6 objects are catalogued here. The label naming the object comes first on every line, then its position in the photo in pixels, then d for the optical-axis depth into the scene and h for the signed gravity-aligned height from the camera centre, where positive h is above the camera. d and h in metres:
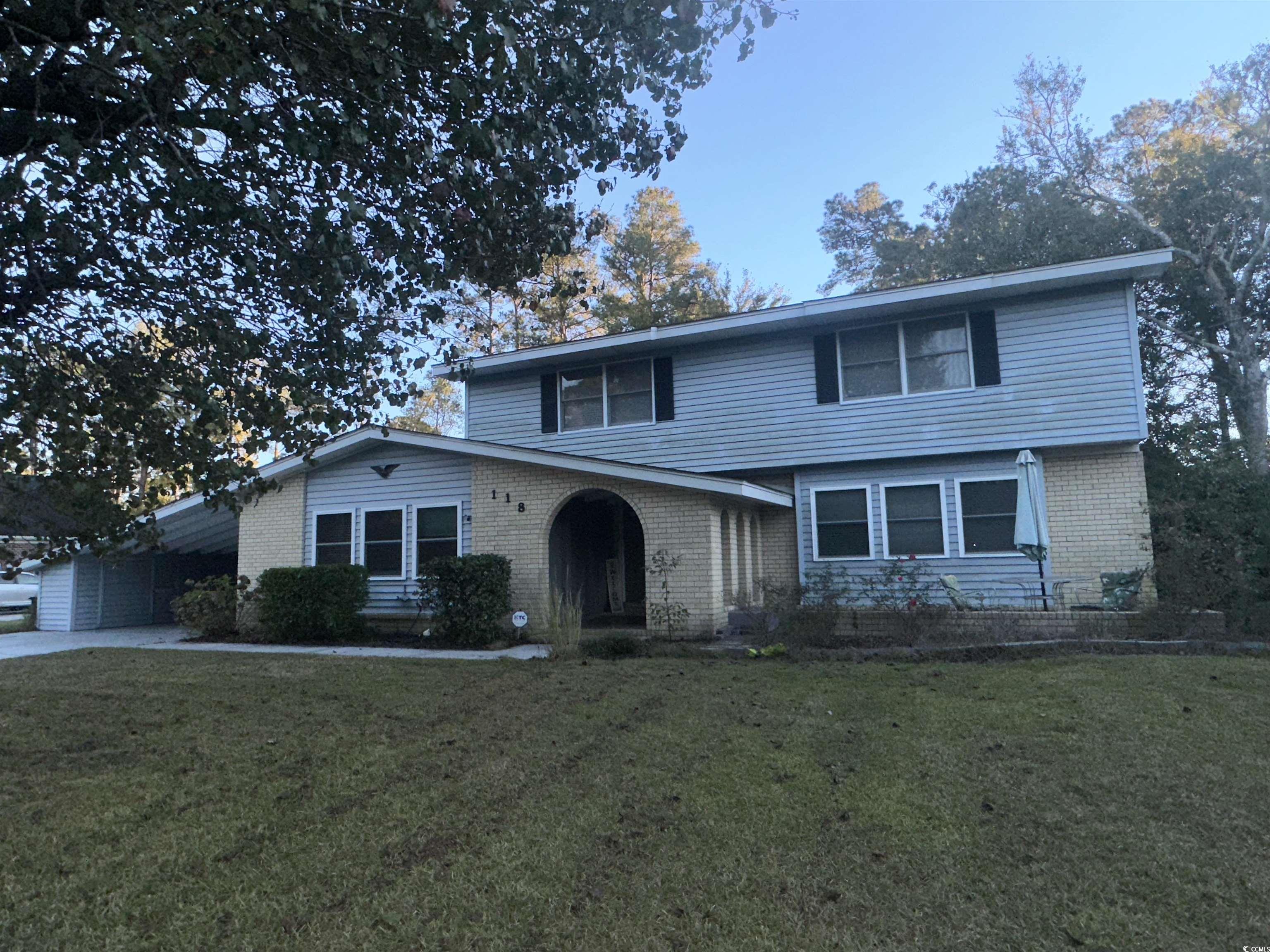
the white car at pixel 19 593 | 17.58 -0.21
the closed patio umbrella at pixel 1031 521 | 10.08 +0.42
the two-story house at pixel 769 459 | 11.35 +1.69
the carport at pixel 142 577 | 14.19 +0.07
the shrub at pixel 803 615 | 9.60 -0.71
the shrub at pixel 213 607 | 12.38 -0.48
